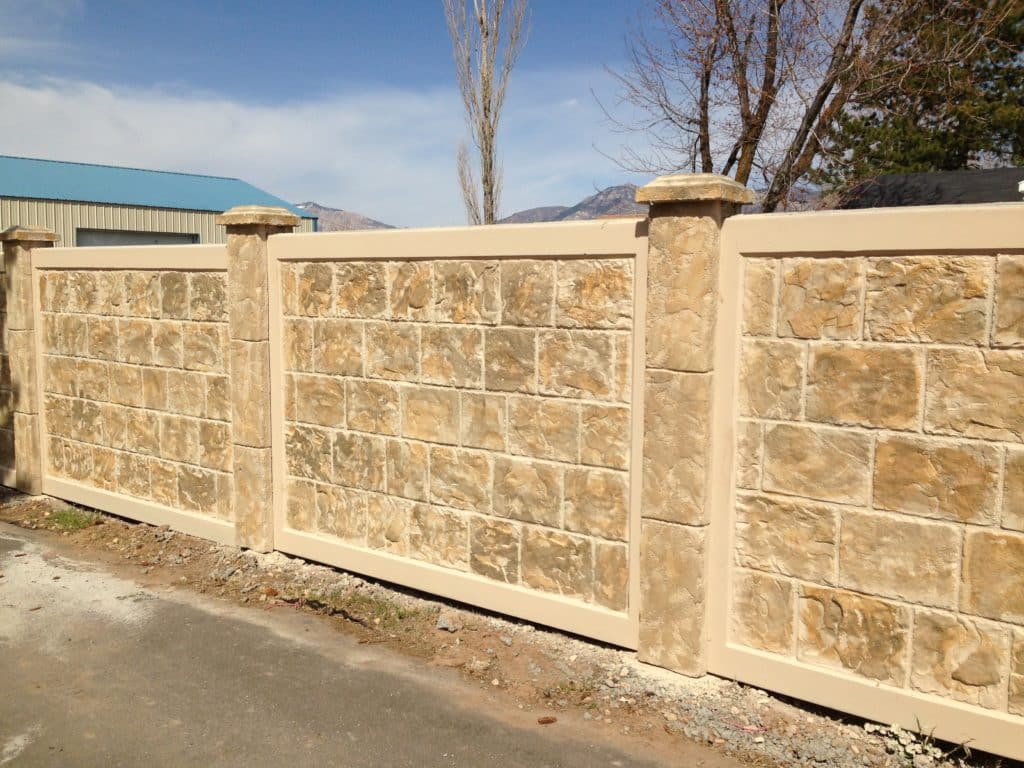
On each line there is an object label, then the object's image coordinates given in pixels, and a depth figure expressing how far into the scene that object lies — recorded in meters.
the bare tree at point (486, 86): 19.05
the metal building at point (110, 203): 27.53
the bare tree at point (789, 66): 14.62
